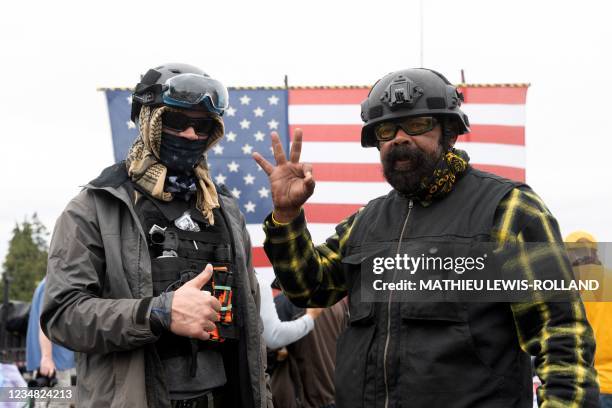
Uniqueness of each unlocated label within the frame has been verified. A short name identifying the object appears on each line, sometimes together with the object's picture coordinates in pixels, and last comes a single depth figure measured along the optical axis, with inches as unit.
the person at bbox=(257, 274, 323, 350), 206.4
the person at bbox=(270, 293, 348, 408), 217.9
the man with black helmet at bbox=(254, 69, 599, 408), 92.6
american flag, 328.2
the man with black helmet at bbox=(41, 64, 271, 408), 107.1
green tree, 1934.2
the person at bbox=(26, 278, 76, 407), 247.9
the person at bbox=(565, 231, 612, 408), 203.2
